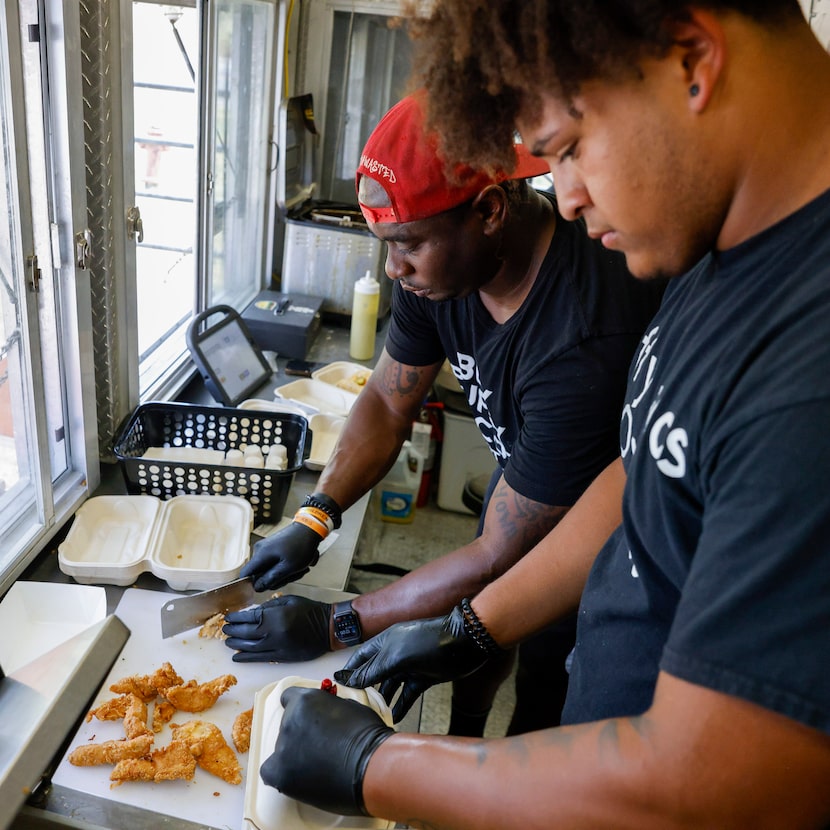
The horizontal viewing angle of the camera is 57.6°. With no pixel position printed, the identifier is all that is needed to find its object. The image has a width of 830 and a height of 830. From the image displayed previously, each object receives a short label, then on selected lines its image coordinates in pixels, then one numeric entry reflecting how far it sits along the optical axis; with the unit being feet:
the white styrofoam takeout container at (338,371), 9.12
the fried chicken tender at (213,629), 4.93
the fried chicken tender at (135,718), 4.10
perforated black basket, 5.95
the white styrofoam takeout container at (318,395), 8.50
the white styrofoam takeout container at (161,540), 5.22
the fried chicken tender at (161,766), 3.85
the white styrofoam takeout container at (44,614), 4.64
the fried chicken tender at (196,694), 4.36
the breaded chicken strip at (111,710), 4.18
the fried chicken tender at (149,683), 4.37
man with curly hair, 2.08
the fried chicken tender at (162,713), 4.25
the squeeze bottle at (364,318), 9.83
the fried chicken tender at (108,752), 3.89
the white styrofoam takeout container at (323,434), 7.37
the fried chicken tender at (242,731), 4.15
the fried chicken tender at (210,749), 3.98
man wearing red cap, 4.50
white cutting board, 3.82
